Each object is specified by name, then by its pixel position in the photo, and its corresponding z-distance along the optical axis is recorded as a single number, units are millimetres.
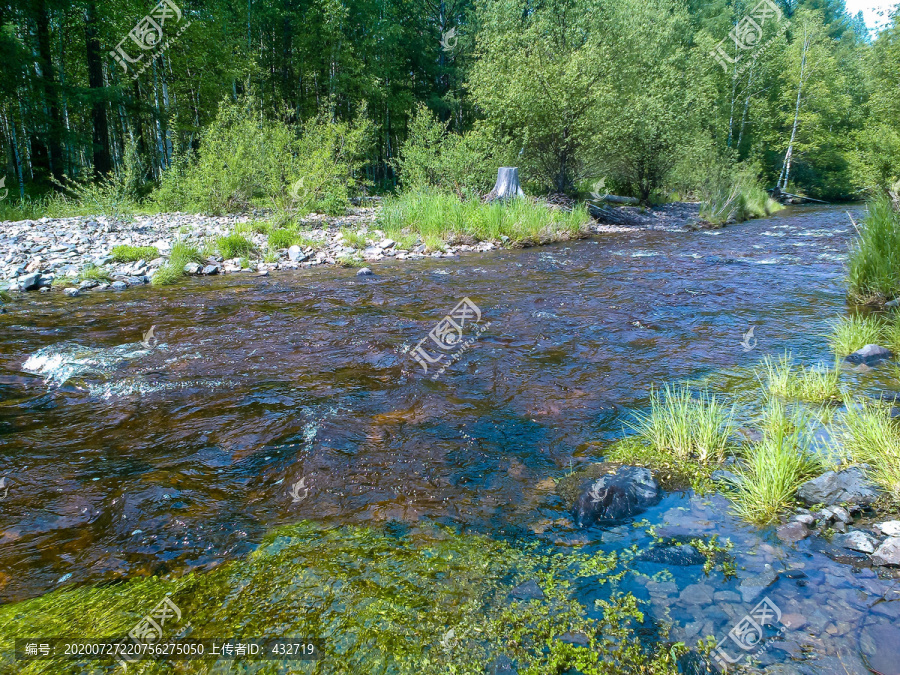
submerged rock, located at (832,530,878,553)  2727
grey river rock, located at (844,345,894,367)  5371
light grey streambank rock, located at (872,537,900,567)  2598
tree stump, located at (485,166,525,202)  18125
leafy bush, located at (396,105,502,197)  19750
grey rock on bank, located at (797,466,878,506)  3045
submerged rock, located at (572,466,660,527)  3213
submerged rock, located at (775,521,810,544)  2875
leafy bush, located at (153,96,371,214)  15742
